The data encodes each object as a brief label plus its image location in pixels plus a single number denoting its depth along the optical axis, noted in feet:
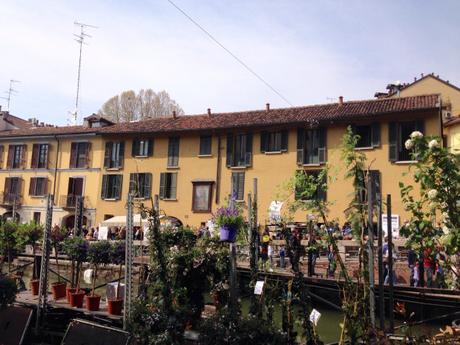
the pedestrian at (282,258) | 54.22
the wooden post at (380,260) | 21.56
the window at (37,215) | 117.60
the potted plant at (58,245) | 35.09
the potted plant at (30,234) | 52.40
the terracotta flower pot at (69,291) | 33.39
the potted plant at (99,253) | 37.04
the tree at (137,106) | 142.92
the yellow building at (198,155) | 83.82
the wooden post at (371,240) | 19.53
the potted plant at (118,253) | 37.45
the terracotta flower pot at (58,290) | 34.99
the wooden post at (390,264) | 25.02
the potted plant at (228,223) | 25.64
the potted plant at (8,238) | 50.42
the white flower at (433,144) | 15.99
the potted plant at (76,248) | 38.27
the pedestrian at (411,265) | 46.77
